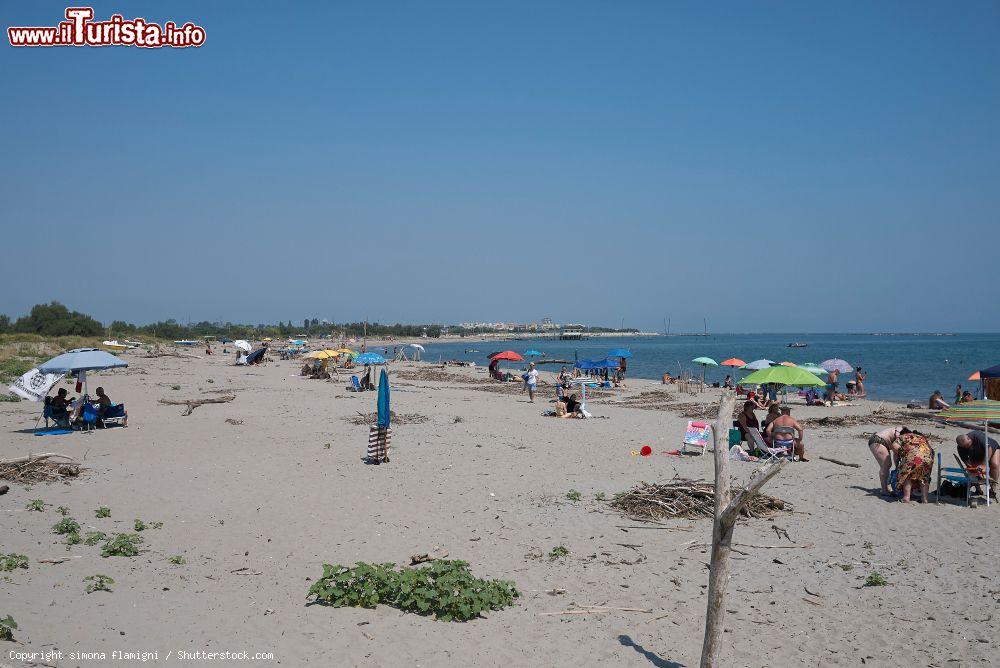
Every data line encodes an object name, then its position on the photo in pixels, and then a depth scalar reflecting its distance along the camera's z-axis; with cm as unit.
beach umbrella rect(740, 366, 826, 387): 1352
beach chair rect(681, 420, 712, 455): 1315
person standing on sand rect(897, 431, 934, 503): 930
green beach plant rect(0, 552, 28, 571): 625
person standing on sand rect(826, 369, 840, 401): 2467
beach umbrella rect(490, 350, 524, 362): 3466
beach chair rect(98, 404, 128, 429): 1603
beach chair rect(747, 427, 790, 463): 1247
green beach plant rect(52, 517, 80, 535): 749
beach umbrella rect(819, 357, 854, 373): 2488
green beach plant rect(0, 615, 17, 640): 471
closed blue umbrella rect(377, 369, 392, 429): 1258
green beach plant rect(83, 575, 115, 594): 587
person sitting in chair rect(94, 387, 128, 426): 1584
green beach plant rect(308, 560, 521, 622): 566
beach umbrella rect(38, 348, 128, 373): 1455
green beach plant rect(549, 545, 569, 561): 709
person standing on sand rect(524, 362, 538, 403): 2569
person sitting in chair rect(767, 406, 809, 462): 1260
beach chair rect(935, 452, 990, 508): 917
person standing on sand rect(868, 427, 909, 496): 976
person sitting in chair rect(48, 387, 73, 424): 1523
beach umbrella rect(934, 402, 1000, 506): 871
